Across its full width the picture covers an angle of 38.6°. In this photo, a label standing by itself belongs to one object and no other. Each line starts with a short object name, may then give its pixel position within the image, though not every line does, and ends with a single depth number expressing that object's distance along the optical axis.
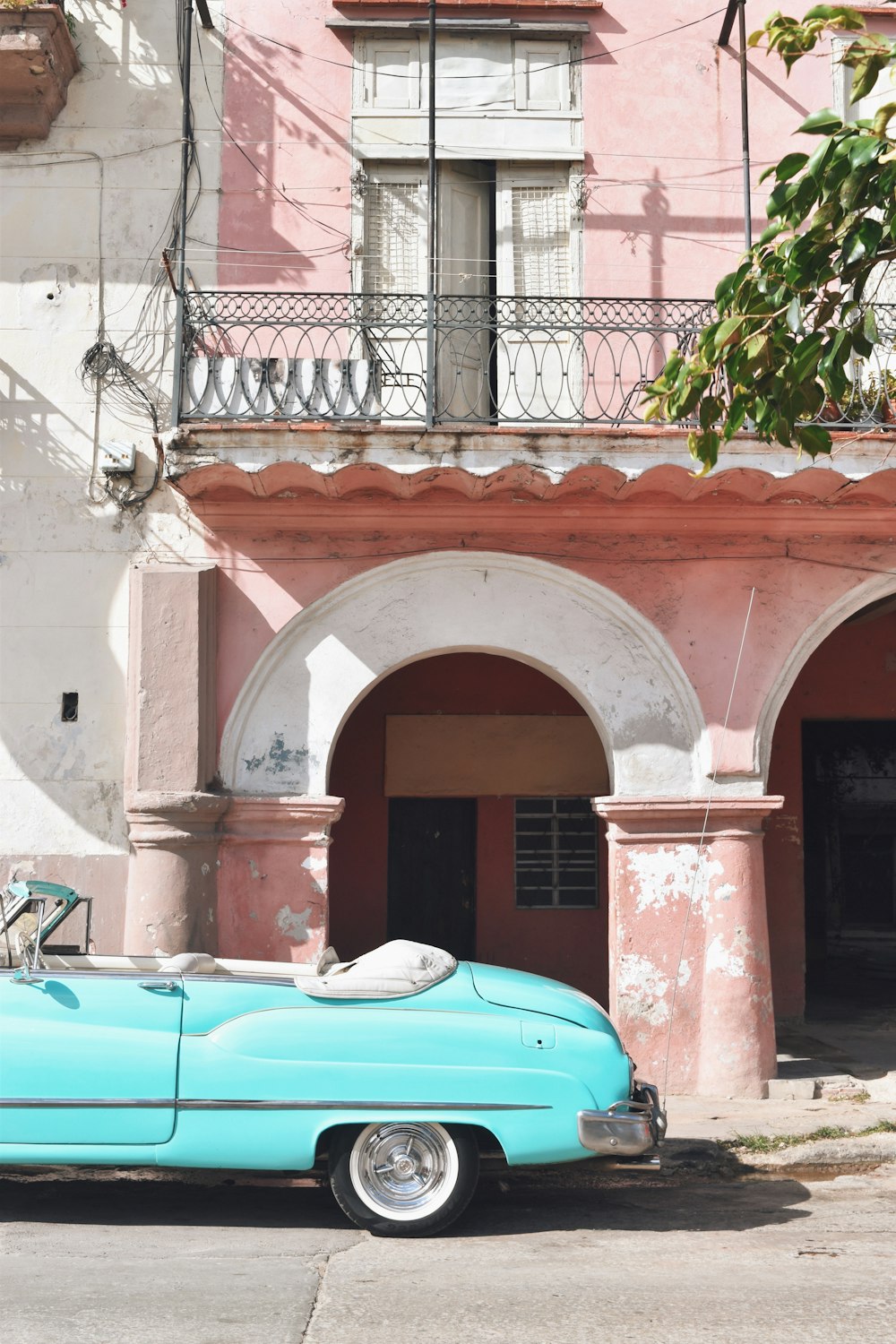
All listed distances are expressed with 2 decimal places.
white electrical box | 8.73
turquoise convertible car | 5.25
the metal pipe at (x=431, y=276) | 8.30
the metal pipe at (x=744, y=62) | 8.66
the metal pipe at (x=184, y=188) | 8.24
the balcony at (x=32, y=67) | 8.59
